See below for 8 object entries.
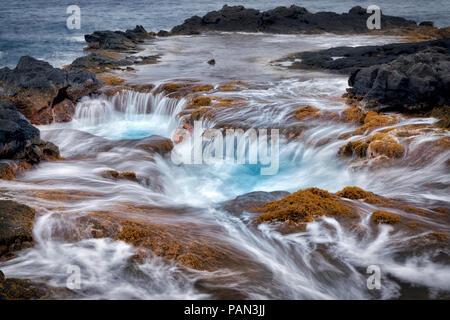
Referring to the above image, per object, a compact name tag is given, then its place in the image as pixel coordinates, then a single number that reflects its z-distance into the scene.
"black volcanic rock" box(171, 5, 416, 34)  36.12
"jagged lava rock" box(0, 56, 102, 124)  13.48
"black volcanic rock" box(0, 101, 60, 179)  7.43
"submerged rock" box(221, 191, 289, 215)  6.28
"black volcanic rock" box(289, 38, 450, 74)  19.12
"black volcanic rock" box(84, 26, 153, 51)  29.25
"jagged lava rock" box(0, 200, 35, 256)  4.33
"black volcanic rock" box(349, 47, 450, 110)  10.18
